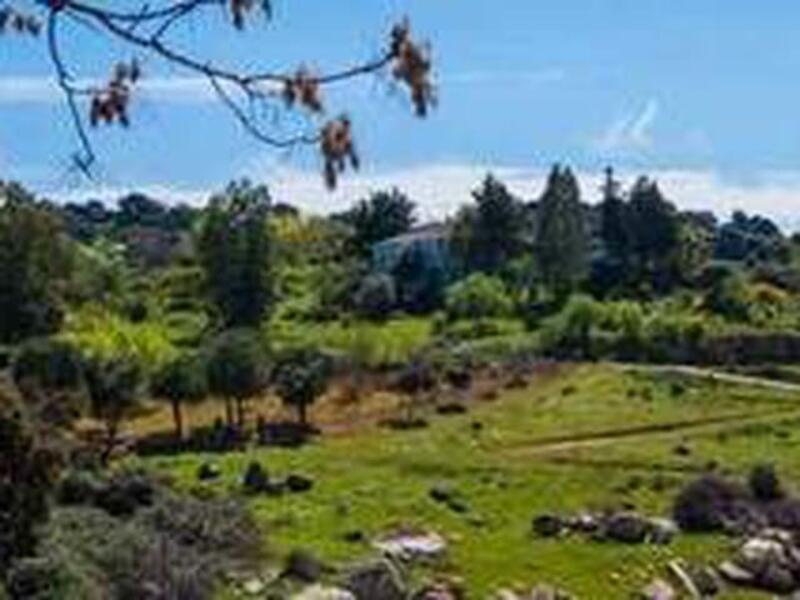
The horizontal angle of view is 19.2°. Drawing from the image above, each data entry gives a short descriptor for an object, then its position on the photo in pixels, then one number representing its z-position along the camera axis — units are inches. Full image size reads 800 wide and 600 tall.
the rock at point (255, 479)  2728.8
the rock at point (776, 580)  2442.2
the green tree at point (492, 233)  5433.1
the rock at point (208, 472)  2795.3
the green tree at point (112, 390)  3265.3
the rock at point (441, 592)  2170.3
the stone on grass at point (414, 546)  2379.4
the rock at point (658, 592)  2317.9
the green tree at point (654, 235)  5285.4
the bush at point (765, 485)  2783.0
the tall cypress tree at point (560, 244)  5103.3
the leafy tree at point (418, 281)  5156.5
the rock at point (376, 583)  2115.0
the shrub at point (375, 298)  4953.3
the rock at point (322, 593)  2063.2
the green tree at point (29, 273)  4077.3
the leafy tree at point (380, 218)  6200.8
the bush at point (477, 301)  4699.8
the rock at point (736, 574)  2449.6
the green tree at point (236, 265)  4557.1
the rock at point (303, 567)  2169.0
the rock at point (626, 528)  2568.9
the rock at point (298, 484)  2743.6
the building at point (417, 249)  5669.3
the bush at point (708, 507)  2659.9
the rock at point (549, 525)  2591.0
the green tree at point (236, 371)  3395.7
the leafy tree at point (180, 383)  3388.3
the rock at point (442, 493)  2733.8
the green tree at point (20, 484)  1573.6
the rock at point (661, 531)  2566.4
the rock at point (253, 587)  2071.9
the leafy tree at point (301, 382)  3380.9
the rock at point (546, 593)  2235.7
